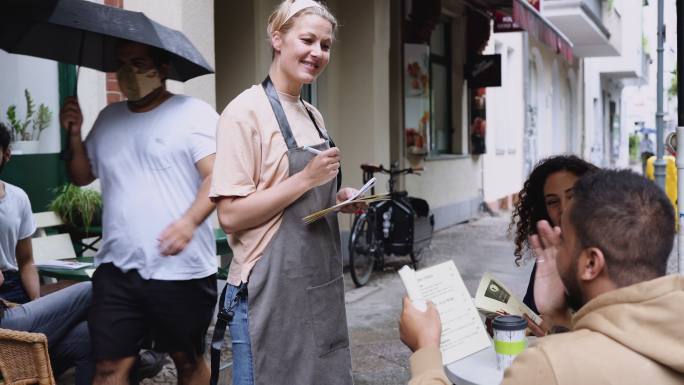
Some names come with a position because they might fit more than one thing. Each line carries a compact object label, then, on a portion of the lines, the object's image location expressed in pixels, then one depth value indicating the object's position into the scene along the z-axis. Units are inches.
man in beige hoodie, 58.3
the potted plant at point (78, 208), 202.2
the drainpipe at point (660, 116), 470.3
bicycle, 307.1
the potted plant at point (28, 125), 202.7
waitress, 92.4
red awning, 384.8
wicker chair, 103.1
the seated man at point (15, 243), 140.6
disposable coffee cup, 78.5
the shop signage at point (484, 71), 506.6
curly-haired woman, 115.3
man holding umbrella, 112.8
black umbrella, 125.6
